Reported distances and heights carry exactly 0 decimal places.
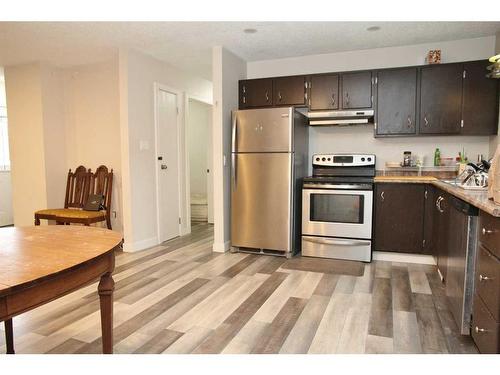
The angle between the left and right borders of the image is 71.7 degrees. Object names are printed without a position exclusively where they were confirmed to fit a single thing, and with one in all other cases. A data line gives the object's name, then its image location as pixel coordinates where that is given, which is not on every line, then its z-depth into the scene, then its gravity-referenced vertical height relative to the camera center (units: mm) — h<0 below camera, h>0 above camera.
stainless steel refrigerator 3725 -169
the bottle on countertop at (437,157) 3846 +65
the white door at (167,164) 4441 +2
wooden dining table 1104 -359
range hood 3839 +531
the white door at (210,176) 5871 -211
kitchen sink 2336 -166
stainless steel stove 3592 -562
